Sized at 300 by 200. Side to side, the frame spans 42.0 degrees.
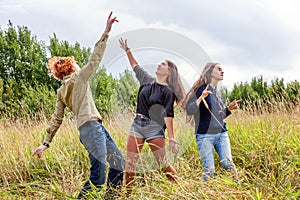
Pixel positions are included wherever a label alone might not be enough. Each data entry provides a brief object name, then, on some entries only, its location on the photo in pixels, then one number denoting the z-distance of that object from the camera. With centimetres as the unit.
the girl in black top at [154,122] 393
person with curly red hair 372
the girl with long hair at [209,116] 402
